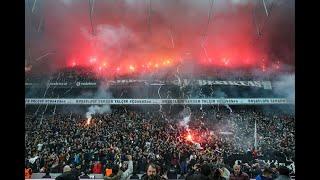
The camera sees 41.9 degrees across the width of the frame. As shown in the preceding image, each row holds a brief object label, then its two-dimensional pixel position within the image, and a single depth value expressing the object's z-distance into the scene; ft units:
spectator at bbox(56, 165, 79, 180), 12.69
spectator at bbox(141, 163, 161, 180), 13.98
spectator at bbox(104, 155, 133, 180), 18.15
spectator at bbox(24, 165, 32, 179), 35.60
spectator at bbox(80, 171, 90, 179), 35.40
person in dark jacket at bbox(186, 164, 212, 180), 11.70
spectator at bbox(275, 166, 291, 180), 12.90
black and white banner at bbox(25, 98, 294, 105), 38.78
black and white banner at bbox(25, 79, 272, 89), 39.03
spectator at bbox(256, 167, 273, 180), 15.64
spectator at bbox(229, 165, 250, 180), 16.98
